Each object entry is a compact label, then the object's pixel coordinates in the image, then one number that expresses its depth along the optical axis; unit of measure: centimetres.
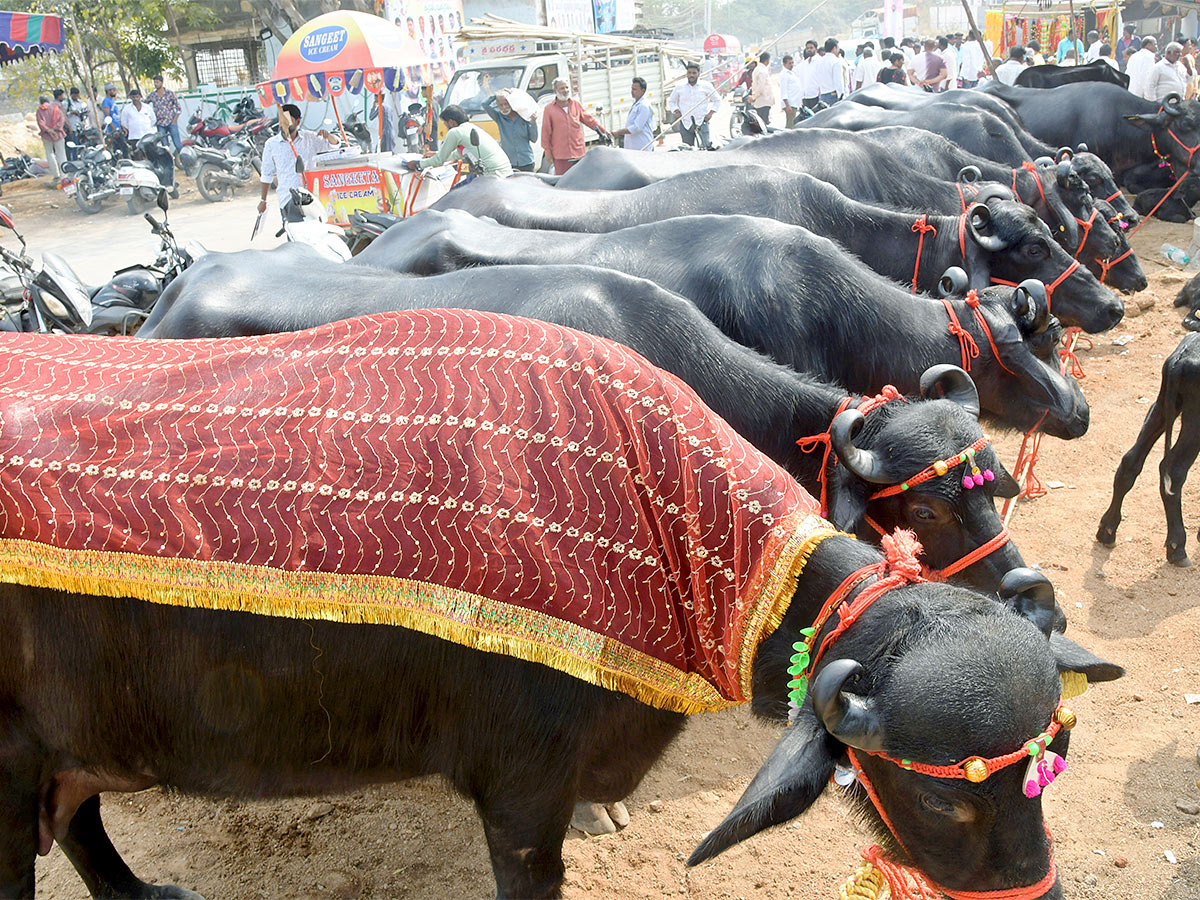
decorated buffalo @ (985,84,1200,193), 1080
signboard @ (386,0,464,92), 1488
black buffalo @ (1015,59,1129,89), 1291
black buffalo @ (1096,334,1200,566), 423
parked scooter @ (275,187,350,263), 686
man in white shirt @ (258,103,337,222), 1011
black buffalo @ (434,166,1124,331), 540
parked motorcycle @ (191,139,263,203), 1708
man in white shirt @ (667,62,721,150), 1675
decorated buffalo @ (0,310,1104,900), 213
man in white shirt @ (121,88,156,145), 1891
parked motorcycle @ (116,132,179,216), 1216
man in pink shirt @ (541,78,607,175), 1162
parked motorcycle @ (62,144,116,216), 1652
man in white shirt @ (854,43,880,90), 1966
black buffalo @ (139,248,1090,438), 405
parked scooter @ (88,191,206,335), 641
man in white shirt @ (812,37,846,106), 1773
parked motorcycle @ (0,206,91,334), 626
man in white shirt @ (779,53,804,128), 1842
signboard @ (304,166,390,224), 965
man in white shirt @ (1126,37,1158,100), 1392
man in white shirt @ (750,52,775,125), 1712
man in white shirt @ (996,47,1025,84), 1541
